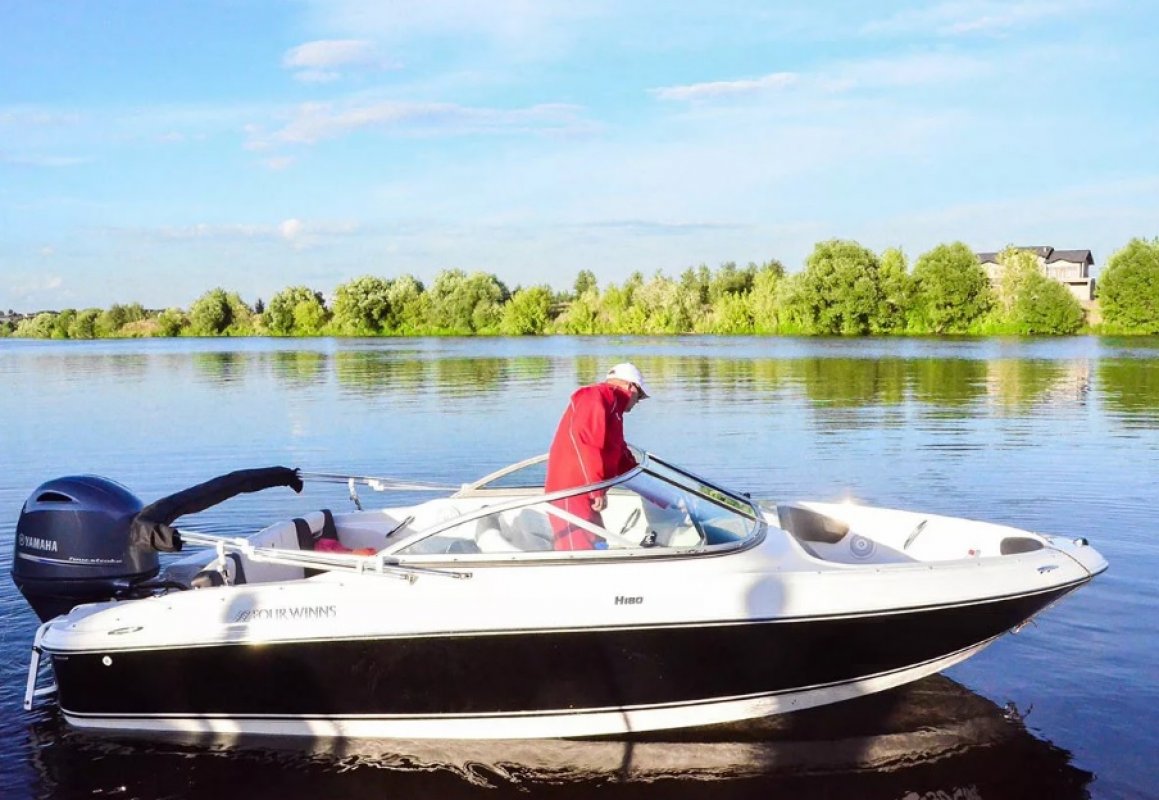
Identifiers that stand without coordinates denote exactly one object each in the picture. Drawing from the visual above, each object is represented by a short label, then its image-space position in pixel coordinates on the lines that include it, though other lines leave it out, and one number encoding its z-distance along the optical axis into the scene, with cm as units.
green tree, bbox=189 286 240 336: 10819
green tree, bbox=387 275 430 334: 9619
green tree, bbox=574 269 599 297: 11812
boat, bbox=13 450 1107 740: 534
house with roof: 10481
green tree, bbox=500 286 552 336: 9044
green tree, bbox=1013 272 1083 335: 6806
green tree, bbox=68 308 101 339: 11744
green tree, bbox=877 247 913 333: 7106
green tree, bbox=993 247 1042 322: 7081
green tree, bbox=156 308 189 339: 11031
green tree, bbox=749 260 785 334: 7525
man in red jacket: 598
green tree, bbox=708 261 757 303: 8986
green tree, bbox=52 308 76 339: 11925
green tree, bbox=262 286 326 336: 10244
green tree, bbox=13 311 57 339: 12350
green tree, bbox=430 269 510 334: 9325
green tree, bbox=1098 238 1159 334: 6575
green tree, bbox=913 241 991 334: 7081
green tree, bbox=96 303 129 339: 11744
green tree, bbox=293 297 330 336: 10119
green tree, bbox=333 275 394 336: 9656
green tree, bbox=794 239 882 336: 6956
